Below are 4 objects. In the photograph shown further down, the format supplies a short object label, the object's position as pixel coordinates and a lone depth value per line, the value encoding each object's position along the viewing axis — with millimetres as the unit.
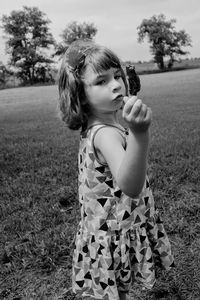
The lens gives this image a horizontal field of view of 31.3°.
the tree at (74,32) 71469
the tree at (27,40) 67875
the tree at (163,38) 69812
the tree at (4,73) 58300
